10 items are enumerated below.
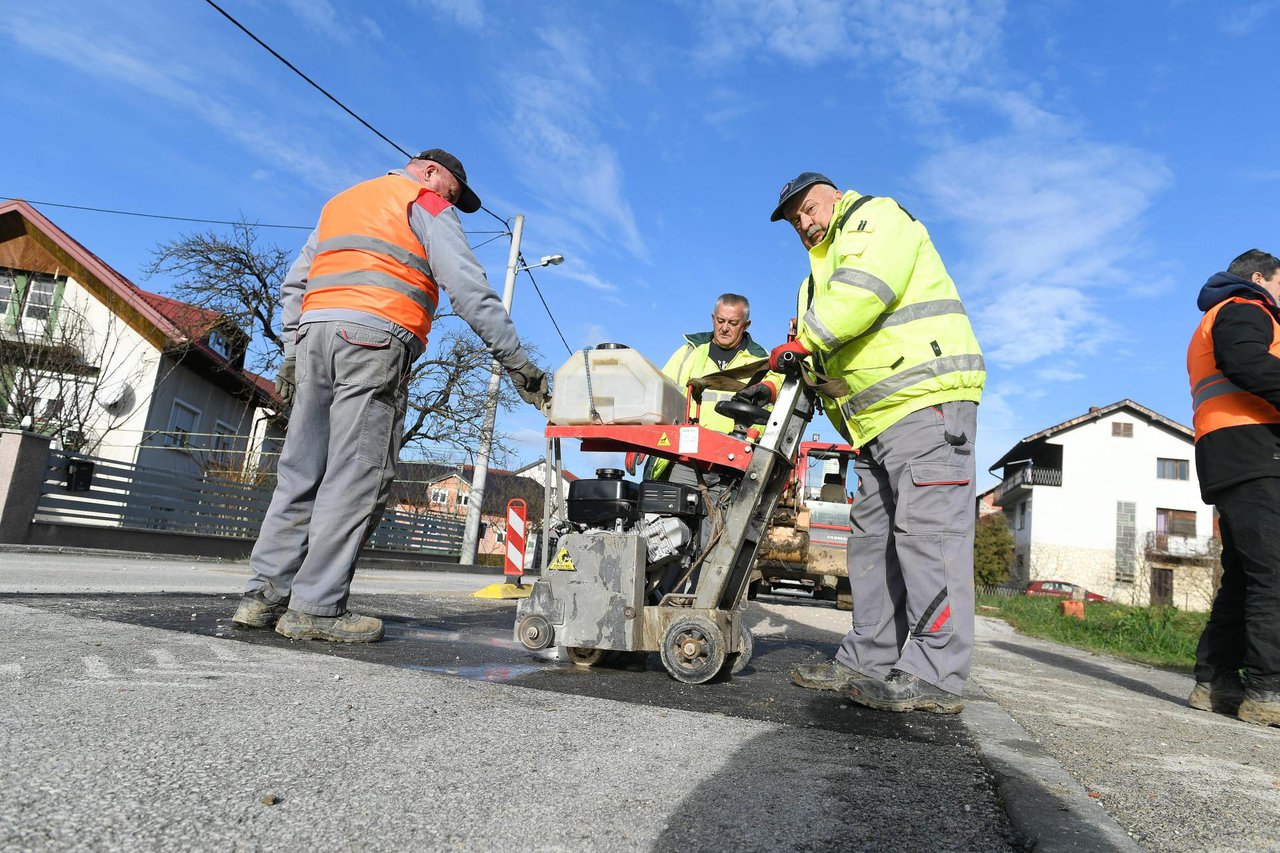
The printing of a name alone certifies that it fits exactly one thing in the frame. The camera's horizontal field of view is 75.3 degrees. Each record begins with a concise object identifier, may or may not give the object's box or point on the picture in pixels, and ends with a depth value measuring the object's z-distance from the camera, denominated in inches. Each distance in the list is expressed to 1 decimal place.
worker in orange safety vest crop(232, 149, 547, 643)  140.1
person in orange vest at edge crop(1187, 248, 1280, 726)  144.6
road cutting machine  134.6
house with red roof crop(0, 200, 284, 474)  706.8
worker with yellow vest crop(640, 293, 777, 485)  213.3
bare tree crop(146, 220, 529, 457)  961.5
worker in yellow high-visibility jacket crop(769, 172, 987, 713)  121.4
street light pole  841.5
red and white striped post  436.1
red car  1724.9
